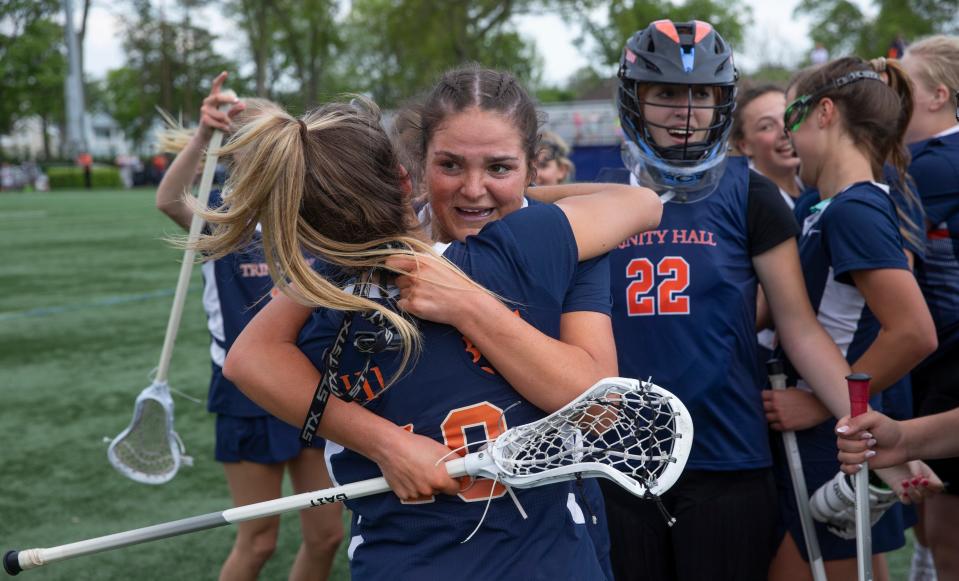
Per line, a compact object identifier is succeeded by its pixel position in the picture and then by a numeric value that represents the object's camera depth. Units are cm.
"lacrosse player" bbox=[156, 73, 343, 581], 380
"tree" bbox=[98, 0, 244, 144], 6025
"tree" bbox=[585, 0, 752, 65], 4144
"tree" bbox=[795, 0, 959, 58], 4159
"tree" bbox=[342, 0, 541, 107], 4112
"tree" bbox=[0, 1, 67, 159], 5194
